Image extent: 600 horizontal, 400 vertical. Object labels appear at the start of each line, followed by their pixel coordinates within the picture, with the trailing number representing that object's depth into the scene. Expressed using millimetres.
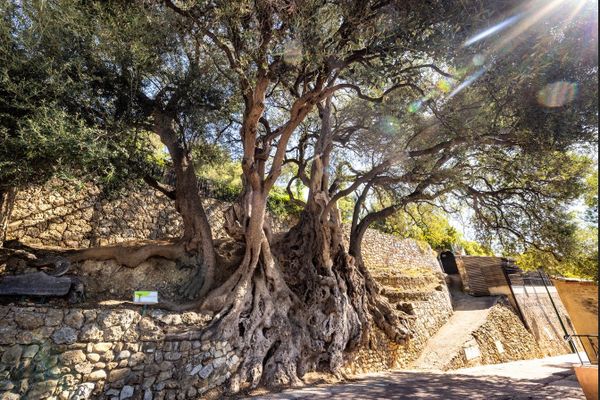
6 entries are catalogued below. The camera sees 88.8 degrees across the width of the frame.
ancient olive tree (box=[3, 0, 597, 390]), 5402
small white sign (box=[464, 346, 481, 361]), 10211
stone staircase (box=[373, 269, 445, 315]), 11131
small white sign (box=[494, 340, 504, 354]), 11605
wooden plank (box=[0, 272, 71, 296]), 5266
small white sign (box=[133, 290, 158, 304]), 5125
